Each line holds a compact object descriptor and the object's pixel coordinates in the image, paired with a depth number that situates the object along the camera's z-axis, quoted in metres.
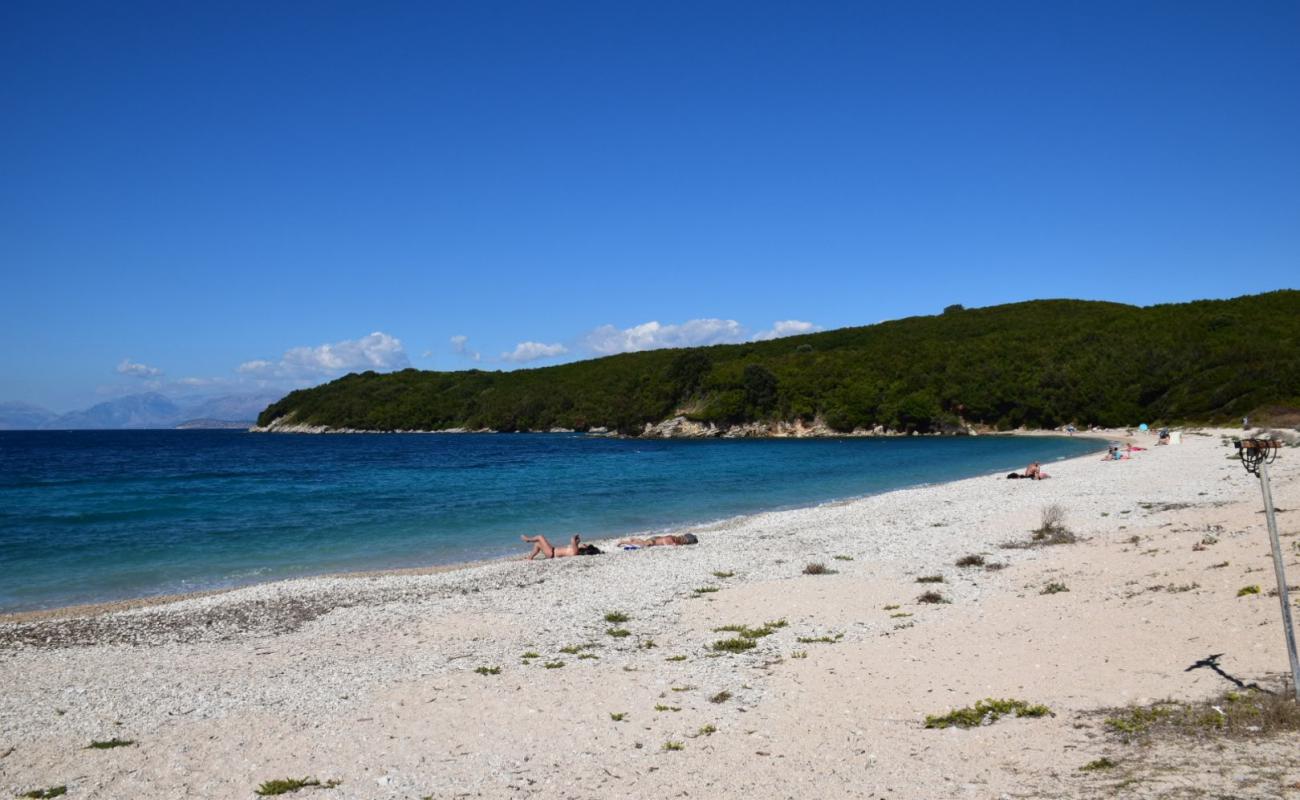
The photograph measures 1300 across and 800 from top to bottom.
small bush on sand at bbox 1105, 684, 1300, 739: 6.62
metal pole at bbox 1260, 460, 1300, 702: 6.55
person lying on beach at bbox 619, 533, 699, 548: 21.84
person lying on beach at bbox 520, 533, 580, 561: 20.89
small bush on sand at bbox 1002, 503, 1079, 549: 18.02
